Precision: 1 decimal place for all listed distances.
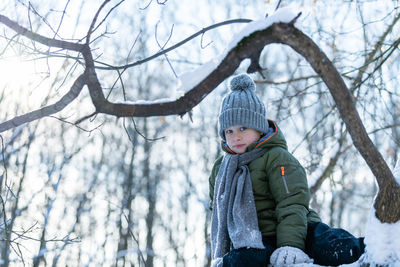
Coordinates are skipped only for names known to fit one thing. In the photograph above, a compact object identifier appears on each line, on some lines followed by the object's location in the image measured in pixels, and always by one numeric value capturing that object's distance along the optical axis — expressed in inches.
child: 87.3
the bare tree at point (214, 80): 78.1
